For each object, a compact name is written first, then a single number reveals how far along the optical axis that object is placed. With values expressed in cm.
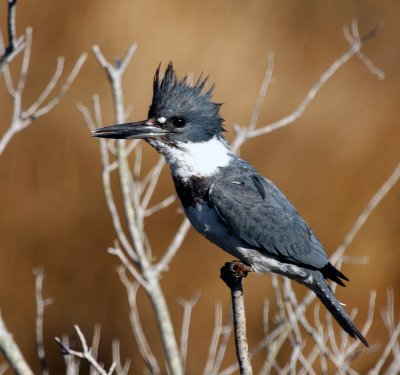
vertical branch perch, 649
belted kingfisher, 746
